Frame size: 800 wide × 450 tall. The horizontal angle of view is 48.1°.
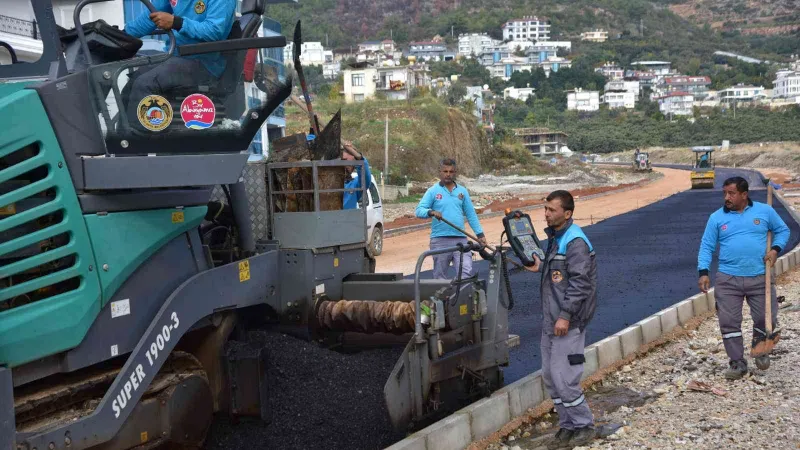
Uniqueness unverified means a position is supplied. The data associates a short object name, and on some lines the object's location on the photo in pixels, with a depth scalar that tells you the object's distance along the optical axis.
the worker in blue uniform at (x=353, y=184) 6.95
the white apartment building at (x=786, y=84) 176.75
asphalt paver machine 4.45
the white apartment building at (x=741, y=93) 179.93
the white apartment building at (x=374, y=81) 83.88
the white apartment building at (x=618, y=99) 181.50
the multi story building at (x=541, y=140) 113.75
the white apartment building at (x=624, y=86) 193.30
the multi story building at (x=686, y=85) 193.50
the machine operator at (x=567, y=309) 6.29
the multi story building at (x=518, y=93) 177.00
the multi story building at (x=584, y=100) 173.00
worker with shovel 8.28
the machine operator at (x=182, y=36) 4.96
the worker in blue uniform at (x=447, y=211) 9.33
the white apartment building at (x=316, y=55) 187.62
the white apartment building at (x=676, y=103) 171.62
